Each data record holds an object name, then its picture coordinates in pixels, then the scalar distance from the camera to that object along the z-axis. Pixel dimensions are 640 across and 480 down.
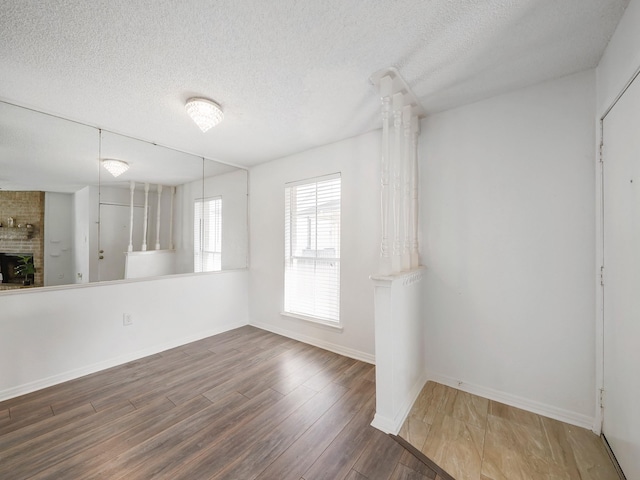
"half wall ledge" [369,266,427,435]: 1.78
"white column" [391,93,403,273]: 1.99
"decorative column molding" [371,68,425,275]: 1.89
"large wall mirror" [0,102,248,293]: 2.24
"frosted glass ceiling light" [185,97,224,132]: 2.10
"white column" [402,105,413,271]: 2.18
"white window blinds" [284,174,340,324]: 3.08
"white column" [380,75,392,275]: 1.85
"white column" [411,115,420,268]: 2.39
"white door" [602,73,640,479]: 1.28
